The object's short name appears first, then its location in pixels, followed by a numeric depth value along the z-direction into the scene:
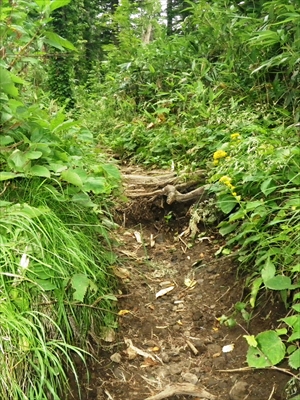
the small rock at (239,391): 1.74
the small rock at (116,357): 2.03
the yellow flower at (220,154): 3.02
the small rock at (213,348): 2.04
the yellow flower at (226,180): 2.44
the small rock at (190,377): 1.90
